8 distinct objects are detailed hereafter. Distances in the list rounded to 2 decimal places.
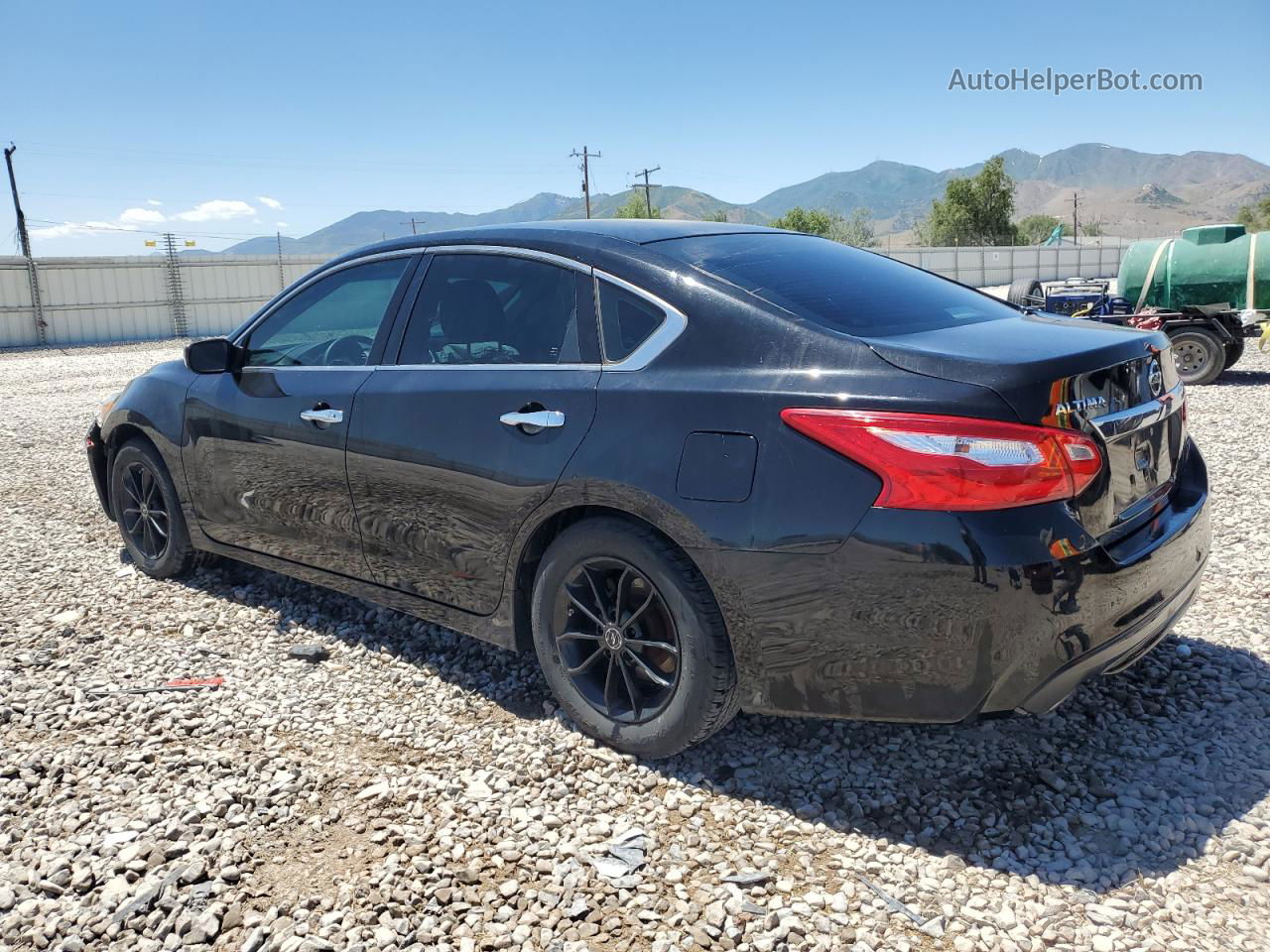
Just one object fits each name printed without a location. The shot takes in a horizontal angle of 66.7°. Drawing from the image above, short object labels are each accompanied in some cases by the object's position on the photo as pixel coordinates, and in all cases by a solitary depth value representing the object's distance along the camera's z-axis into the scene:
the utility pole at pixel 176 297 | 34.12
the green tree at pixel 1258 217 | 87.34
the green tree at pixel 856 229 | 112.88
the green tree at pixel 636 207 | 97.68
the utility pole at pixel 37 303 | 30.50
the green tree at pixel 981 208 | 77.19
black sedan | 2.38
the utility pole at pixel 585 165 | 74.44
